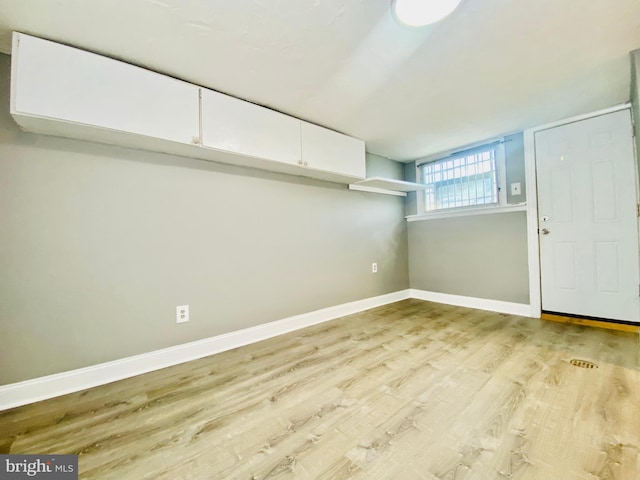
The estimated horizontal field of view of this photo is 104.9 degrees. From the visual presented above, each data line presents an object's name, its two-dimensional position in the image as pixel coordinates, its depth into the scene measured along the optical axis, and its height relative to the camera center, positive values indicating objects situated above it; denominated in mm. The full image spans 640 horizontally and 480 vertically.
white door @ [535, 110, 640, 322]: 2270 +200
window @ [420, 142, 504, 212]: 3062 +848
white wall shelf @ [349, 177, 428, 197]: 2910 +732
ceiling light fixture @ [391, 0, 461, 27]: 1179 +1148
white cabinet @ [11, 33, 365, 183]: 1329 +894
